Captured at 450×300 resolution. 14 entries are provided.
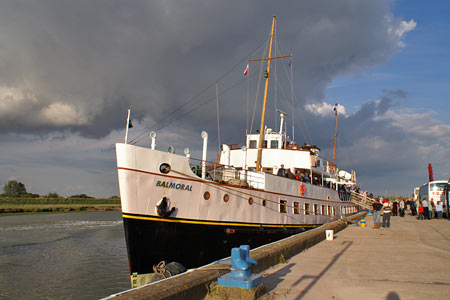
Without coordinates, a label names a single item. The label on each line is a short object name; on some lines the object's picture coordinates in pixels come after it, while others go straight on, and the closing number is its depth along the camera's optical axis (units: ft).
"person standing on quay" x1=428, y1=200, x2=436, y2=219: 89.80
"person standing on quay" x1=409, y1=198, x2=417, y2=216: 108.47
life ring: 57.47
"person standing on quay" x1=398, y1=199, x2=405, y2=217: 105.19
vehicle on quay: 98.34
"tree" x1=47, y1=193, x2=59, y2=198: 337.39
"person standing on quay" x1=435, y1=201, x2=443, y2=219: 86.14
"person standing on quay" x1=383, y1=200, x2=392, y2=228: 59.82
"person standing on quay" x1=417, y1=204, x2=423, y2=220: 85.14
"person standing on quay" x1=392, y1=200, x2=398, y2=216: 111.04
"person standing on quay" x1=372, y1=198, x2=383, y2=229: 60.54
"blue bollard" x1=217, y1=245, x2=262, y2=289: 17.16
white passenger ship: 32.86
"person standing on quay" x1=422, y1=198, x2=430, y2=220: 86.28
